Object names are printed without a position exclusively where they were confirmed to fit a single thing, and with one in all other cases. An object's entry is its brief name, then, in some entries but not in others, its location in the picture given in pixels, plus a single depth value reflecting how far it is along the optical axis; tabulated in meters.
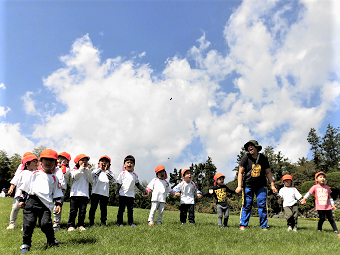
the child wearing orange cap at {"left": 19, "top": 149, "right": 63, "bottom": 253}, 4.91
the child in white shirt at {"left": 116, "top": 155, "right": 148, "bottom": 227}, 7.99
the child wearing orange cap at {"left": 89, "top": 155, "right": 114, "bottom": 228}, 7.57
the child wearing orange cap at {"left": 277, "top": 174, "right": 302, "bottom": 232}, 8.32
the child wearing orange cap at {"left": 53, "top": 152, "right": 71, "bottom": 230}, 6.84
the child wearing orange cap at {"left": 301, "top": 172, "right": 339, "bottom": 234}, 8.44
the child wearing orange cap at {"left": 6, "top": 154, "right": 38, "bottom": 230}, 7.07
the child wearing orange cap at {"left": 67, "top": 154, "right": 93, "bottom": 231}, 6.97
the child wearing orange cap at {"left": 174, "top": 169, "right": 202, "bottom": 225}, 8.93
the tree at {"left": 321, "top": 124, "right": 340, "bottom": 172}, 64.88
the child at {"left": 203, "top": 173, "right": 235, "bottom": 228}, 8.36
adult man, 7.46
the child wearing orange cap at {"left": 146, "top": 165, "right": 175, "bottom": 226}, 8.58
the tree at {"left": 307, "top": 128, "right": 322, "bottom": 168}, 68.39
